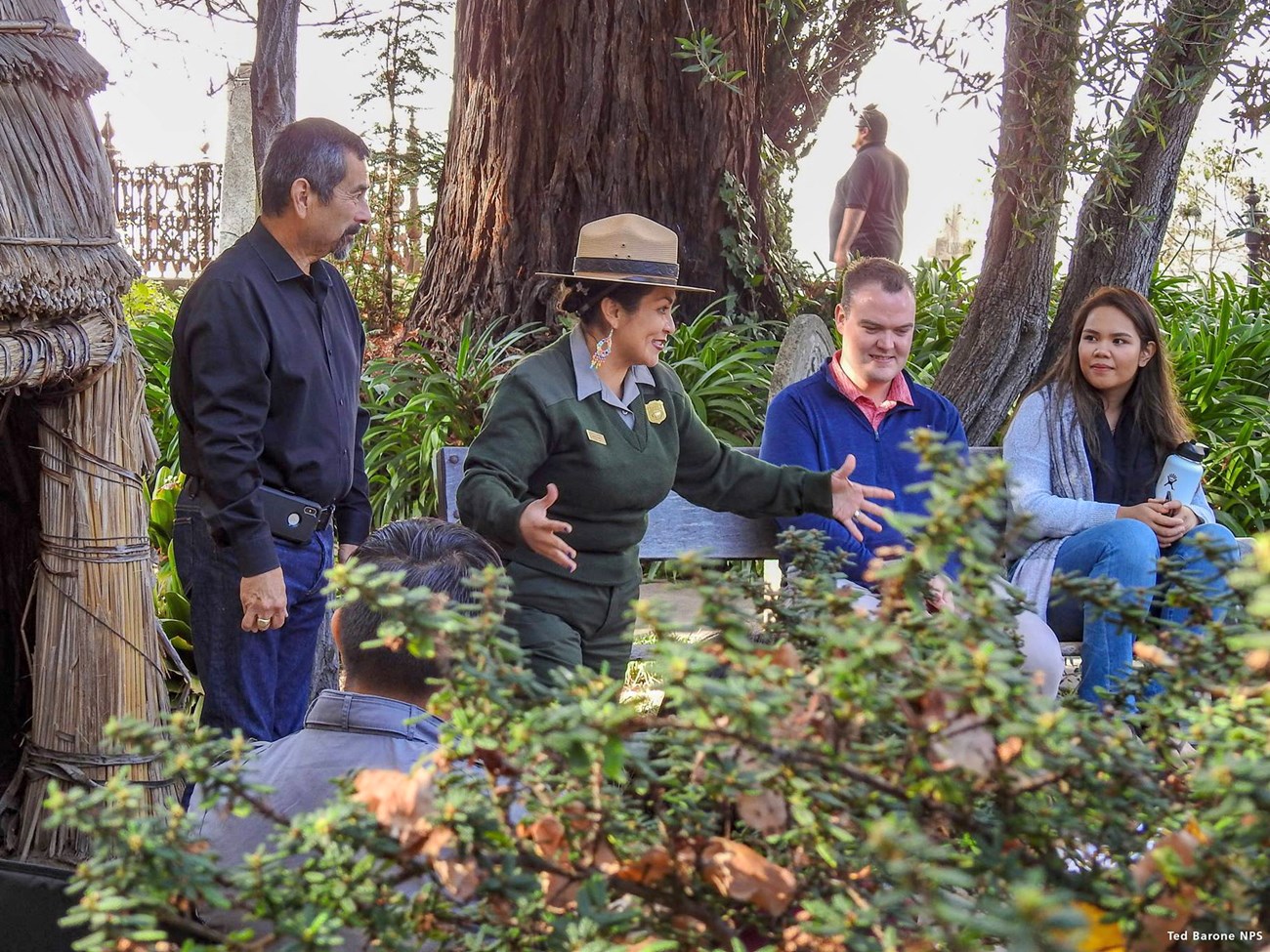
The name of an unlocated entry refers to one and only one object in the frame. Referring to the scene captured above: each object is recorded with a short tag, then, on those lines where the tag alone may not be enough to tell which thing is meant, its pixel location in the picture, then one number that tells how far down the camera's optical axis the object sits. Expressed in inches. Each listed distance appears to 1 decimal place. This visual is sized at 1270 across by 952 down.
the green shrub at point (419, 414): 247.4
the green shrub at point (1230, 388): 238.5
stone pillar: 526.3
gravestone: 195.2
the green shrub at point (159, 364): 264.1
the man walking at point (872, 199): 351.6
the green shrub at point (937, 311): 285.4
